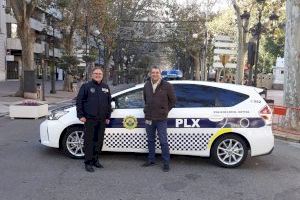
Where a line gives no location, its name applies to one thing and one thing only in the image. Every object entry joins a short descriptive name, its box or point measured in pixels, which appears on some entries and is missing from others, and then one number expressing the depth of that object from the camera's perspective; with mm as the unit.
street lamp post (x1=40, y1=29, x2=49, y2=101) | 16003
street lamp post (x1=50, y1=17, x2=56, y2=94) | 20426
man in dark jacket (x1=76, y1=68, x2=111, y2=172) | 4686
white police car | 5086
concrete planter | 9796
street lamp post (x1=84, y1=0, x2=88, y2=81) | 22503
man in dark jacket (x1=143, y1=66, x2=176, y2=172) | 4809
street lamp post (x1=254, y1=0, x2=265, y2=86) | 14448
